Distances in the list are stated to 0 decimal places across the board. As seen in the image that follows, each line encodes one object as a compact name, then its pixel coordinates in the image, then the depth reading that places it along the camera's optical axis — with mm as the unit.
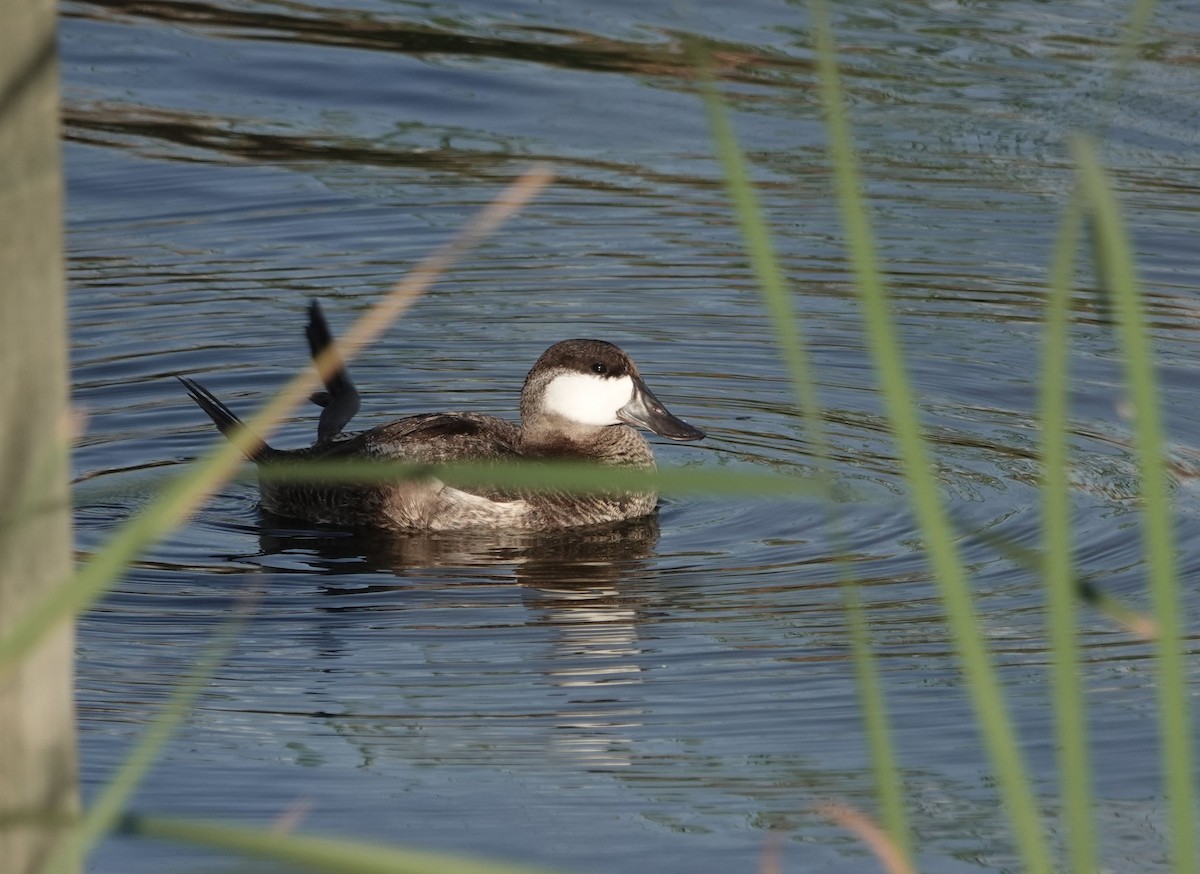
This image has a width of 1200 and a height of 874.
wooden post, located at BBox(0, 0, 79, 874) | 5255
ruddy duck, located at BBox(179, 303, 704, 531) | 11793
